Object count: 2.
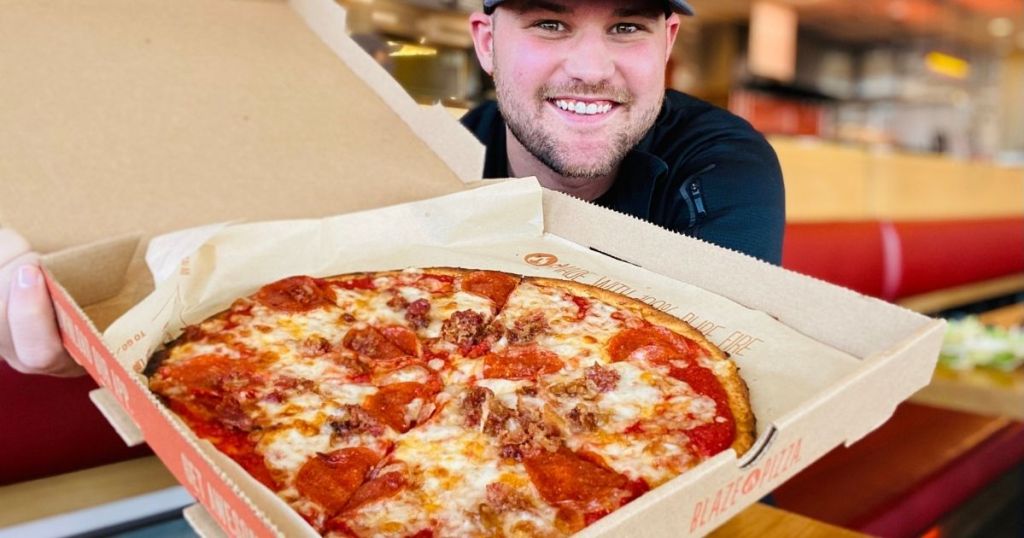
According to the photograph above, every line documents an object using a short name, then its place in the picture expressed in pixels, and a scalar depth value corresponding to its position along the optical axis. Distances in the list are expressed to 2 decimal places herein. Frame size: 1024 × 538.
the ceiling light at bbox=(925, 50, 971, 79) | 13.82
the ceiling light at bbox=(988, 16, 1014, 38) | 12.53
